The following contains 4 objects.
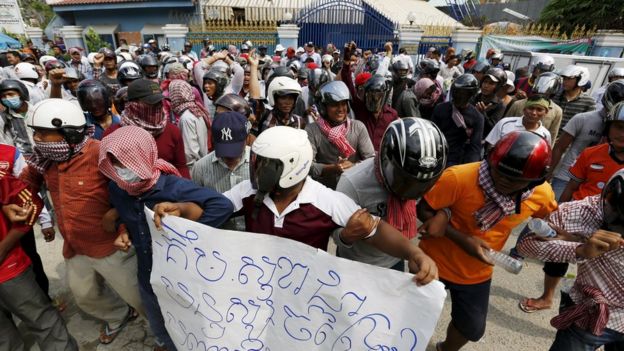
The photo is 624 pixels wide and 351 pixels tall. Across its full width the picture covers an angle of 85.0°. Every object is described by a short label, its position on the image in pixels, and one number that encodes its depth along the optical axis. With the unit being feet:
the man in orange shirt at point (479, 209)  5.71
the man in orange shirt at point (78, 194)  7.30
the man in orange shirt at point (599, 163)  8.63
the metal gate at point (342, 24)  65.16
